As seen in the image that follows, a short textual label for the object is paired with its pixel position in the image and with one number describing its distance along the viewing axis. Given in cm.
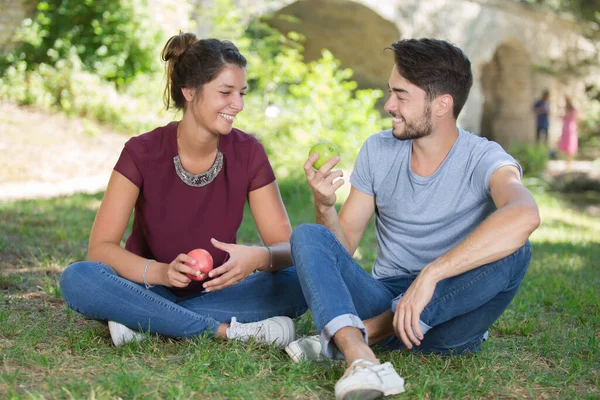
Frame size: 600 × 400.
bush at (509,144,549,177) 1462
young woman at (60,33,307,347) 314
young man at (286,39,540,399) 270
